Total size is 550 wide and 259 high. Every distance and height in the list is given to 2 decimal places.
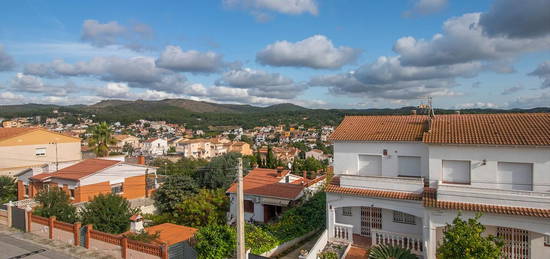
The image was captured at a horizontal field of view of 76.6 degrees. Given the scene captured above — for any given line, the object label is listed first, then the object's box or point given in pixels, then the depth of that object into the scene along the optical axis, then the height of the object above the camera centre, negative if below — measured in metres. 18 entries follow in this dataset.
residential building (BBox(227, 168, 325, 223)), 24.00 -5.29
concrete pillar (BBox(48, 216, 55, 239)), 20.42 -5.82
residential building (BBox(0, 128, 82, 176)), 39.06 -2.97
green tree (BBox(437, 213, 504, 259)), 9.93 -3.68
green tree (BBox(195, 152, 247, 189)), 35.31 -5.74
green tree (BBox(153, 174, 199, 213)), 29.80 -6.04
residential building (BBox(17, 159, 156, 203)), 28.54 -4.93
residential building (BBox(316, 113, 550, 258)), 12.46 -2.56
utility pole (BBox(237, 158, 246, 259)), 11.05 -3.17
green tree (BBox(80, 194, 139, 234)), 19.97 -5.34
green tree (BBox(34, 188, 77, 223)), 21.81 -5.31
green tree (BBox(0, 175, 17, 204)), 32.78 -6.19
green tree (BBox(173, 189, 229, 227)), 24.91 -6.44
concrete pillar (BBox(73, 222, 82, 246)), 18.91 -5.90
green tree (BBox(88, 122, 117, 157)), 44.03 -2.08
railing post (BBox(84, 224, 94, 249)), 18.39 -5.87
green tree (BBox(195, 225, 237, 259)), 13.54 -4.74
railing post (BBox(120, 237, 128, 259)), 16.50 -5.90
